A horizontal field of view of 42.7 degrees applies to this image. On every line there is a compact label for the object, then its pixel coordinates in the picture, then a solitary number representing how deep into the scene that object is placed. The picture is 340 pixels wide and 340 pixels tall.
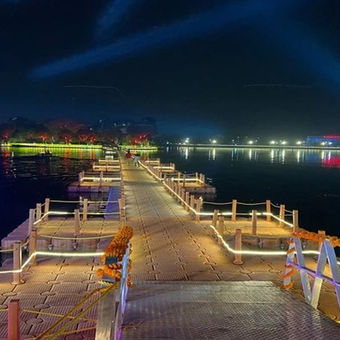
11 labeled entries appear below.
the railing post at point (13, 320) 6.19
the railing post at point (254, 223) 18.77
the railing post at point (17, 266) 11.27
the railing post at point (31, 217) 17.72
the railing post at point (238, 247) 13.30
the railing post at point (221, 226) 16.38
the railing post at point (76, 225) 17.48
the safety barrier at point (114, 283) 5.43
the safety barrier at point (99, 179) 46.84
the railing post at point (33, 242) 13.24
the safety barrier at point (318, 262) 7.91
